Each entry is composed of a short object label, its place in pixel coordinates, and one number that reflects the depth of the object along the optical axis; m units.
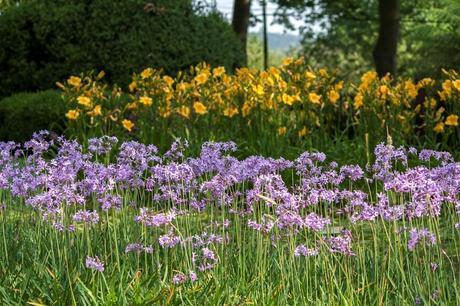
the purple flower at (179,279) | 5.75
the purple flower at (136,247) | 6.35
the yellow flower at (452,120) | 13.22
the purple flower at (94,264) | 5.63
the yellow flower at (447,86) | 13.44
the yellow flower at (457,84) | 13.03
